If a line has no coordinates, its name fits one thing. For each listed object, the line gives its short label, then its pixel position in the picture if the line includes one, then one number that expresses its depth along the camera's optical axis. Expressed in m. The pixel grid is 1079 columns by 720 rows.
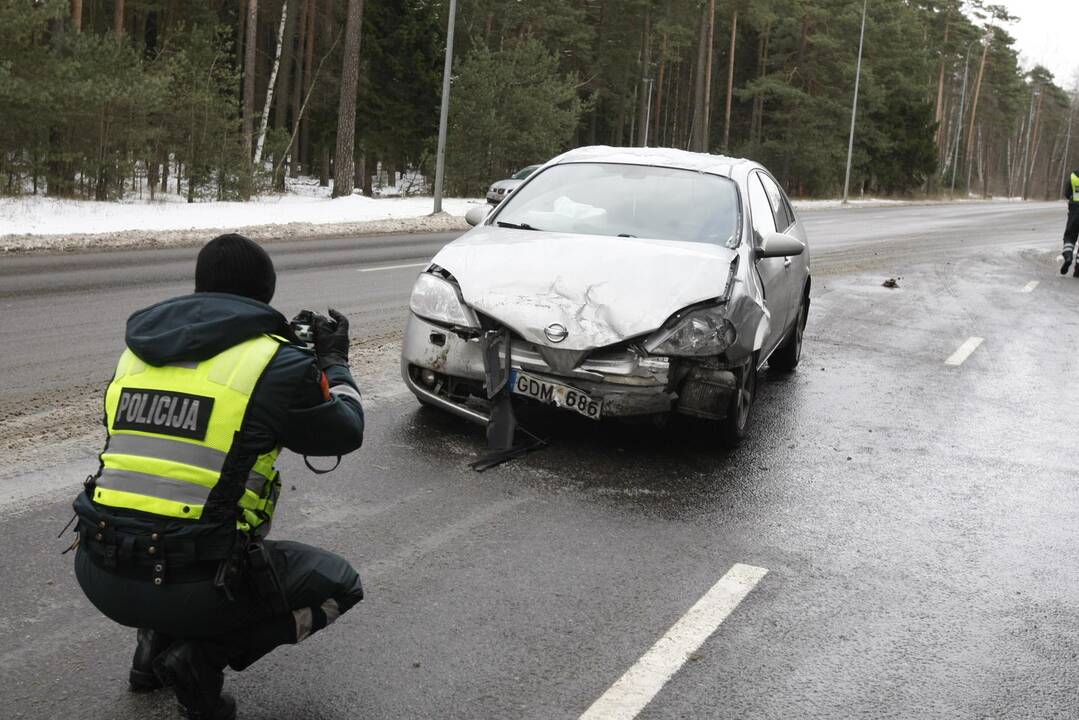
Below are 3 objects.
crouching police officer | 2.95
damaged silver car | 5.98
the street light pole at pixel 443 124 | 26.45
